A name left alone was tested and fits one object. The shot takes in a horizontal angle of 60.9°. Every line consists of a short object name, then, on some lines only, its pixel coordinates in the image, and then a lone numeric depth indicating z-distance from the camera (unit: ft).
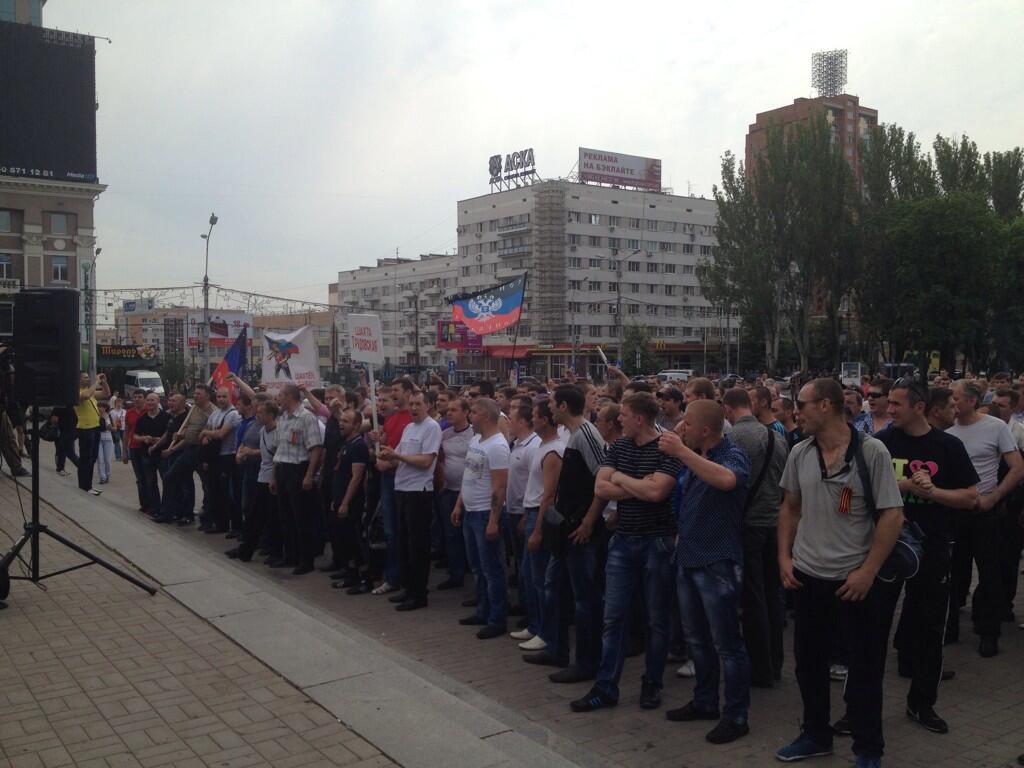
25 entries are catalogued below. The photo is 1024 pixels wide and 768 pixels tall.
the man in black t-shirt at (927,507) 17.35
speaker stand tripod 24.64
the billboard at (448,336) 165.99
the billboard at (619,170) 292.61
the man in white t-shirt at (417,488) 26.81
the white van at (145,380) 171.63
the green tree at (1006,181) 165.17
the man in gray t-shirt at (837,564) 14.79
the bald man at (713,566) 16.88
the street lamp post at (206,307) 134.02
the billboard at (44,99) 189.37
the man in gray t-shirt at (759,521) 19.93
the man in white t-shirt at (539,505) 21.40
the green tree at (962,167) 162.91
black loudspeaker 25.23
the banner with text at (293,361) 38.32
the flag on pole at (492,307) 66.64
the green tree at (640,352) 248.52
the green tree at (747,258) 169.37
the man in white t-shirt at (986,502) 21.66
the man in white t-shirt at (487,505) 24.23
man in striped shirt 18.19
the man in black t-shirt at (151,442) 45.19
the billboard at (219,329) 137.49
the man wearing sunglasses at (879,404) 27.48
